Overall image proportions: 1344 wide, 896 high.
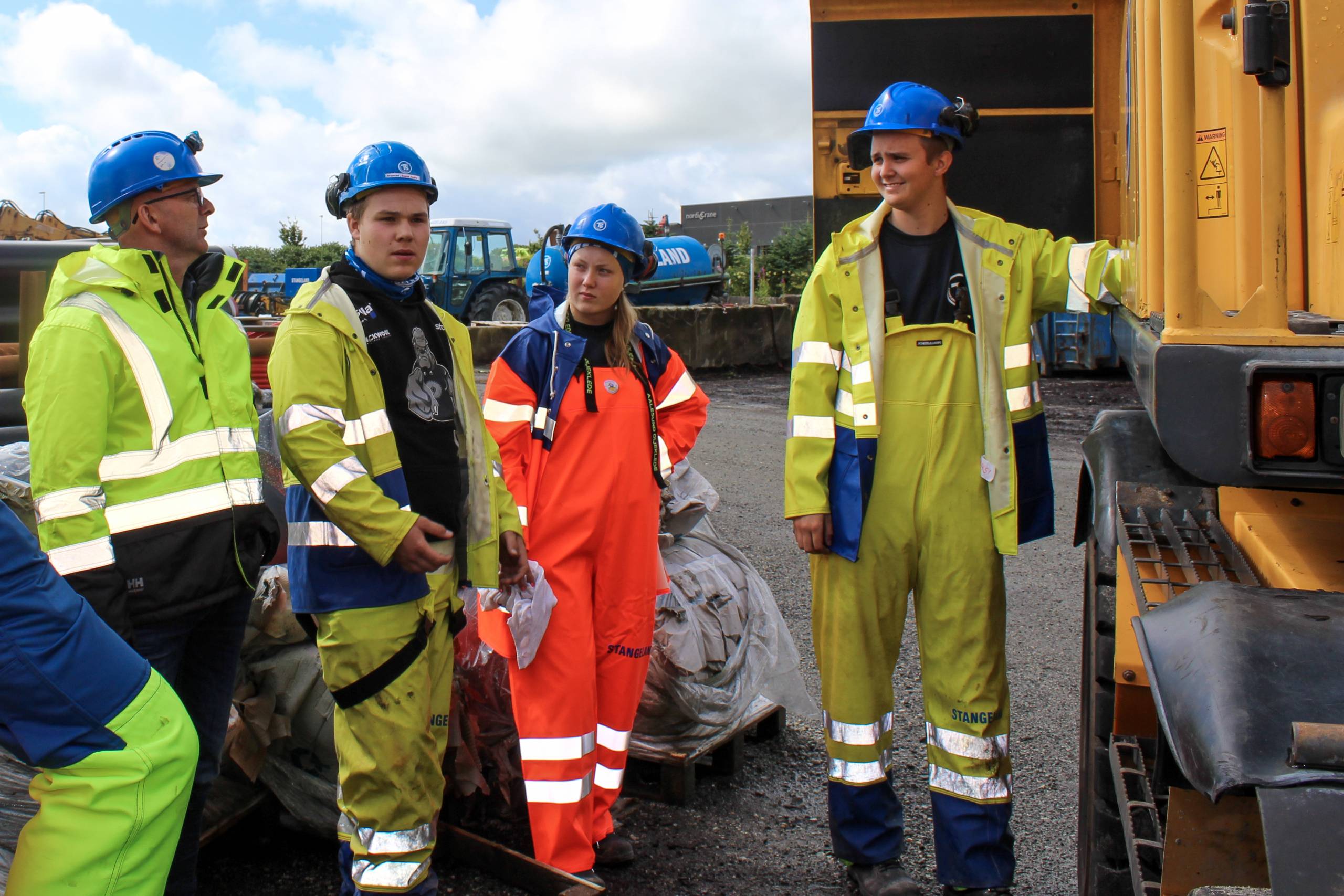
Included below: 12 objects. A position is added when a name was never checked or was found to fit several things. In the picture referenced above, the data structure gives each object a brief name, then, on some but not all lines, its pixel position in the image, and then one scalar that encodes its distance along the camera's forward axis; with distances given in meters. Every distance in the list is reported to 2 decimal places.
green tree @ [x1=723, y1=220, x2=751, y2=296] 29.17
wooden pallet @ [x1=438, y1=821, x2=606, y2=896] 2.79
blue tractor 19.52
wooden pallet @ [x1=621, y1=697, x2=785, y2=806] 3.42
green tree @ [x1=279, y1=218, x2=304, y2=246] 45.66
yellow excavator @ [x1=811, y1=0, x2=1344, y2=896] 1.32
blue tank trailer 20.86
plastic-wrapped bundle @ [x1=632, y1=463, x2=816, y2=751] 3.48
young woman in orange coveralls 2.98
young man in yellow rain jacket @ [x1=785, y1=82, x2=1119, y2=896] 2.84
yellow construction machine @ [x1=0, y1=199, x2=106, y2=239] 10.66
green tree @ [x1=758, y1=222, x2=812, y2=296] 29.32
